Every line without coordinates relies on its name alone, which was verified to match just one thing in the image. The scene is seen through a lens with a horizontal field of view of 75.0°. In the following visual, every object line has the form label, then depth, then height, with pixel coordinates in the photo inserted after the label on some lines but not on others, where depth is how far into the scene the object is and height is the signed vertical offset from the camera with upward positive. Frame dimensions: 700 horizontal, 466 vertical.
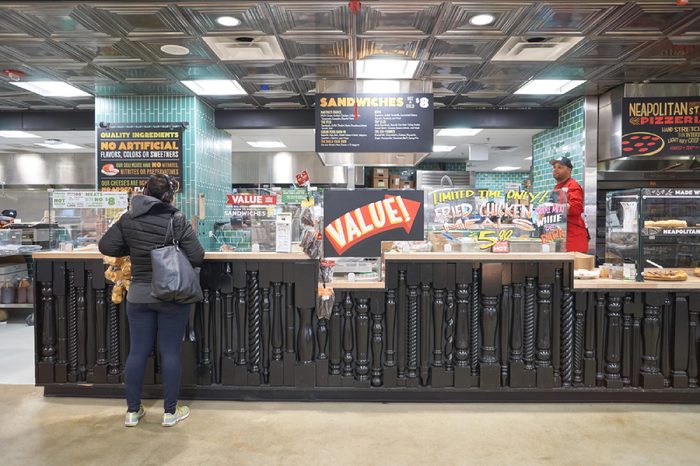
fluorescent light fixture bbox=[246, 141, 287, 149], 8.55 +1.62
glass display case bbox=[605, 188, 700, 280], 3.42 +0.00
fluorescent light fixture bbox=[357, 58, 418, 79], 4.72 +1.73
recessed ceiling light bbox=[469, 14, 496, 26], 3.64 +1.70
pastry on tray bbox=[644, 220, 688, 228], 3.46 +0.04
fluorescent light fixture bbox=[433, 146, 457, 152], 9.55 +1.72
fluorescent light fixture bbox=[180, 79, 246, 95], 5.41 +1.75
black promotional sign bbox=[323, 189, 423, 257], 3.35 +0.06
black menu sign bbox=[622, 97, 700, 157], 5.52 +1.27
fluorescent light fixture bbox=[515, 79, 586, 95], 5.39 +1.75
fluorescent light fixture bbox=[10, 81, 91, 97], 5.58 +1.78
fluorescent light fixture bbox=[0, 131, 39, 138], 7.72 +1.63
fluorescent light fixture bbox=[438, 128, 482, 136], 7.49 +1.66
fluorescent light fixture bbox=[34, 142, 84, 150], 8.98 +1.68
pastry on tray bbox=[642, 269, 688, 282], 3.36 -0.34
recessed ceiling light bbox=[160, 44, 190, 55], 4.24 +1.70
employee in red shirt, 4.41 +0.20
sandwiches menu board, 5.25 +1.24
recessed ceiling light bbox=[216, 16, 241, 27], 3.66 +1.69
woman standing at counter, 2.81 -0.40
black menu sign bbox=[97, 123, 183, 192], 6.11 +1.01
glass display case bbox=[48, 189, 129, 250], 3.74 +0.12
